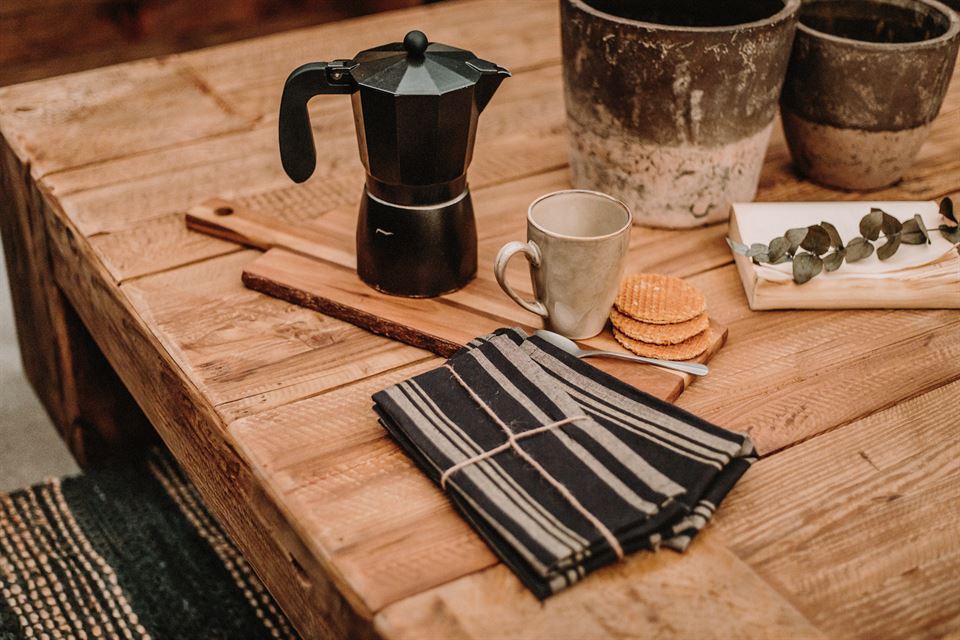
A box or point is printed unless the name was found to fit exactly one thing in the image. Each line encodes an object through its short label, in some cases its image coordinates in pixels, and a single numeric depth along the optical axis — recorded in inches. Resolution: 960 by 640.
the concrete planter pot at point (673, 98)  38.0
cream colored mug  32.5
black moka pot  32.1
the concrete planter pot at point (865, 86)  41.6
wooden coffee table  25.5
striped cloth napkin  26.1
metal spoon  33.3
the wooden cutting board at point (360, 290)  34.5
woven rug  48.6
